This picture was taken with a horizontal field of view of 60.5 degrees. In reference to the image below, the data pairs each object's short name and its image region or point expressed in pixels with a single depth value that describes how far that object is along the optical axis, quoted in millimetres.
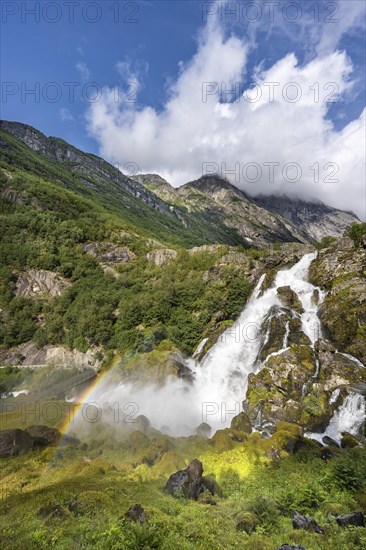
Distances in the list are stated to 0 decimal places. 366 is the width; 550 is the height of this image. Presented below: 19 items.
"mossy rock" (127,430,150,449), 25316
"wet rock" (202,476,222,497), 18078
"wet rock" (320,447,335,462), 22073
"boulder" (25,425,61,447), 25855
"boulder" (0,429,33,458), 24406
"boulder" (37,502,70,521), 12188
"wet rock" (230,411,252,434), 28984
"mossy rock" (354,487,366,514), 15317
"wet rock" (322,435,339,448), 25244
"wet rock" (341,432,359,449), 24706
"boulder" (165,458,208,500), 17425
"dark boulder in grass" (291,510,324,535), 13019
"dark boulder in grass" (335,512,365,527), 13227
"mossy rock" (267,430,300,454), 23125
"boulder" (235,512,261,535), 13203
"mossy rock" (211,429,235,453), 24719
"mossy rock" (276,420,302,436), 25261
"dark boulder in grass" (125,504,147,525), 11812
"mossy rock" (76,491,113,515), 13274
